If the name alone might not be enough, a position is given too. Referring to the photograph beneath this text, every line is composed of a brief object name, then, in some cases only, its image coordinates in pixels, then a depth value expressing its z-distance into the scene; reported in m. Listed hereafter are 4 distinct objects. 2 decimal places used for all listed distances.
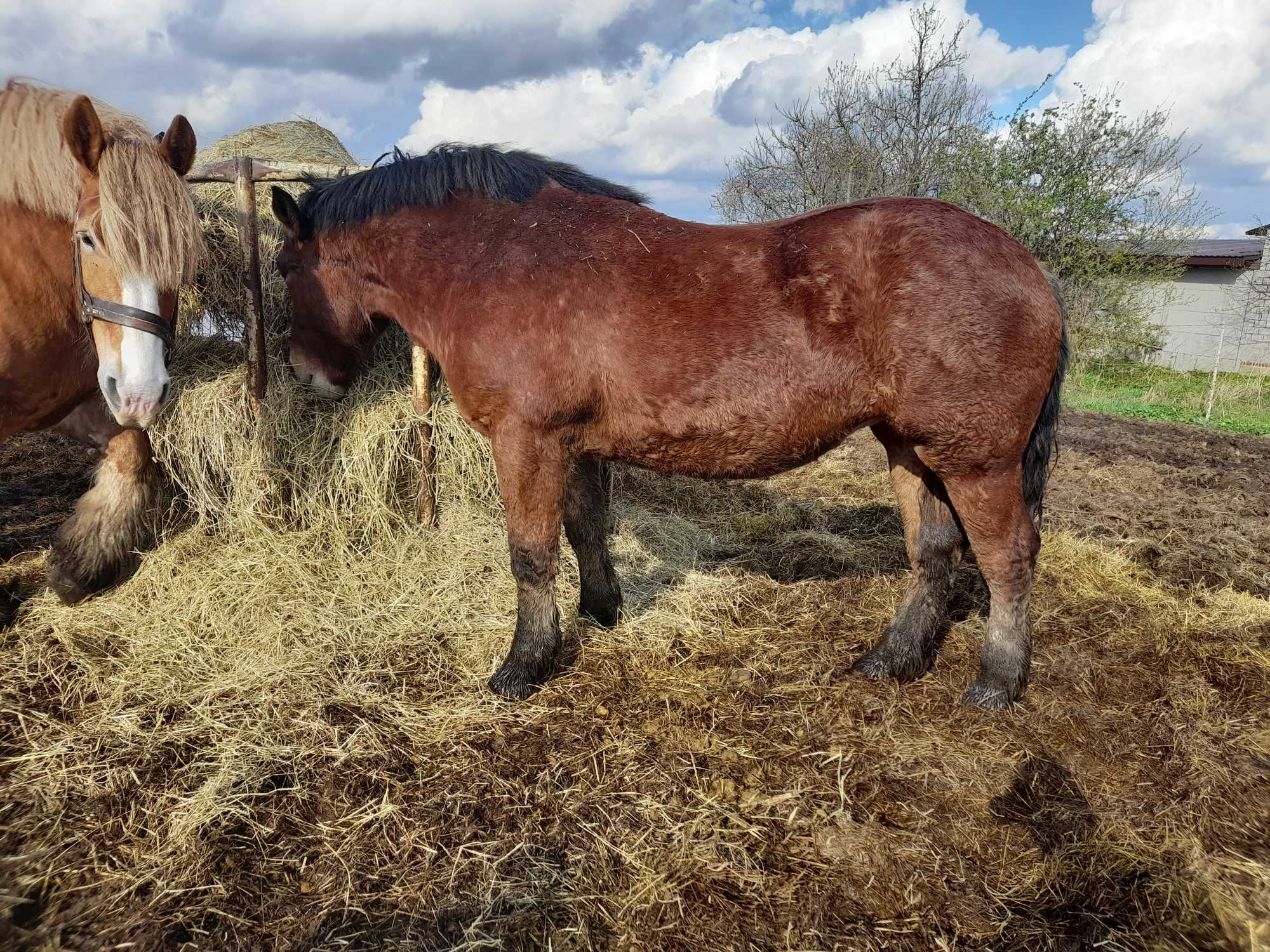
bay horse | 2.72
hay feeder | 4.00
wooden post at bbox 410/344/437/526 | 4.41
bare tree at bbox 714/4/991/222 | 17.92
